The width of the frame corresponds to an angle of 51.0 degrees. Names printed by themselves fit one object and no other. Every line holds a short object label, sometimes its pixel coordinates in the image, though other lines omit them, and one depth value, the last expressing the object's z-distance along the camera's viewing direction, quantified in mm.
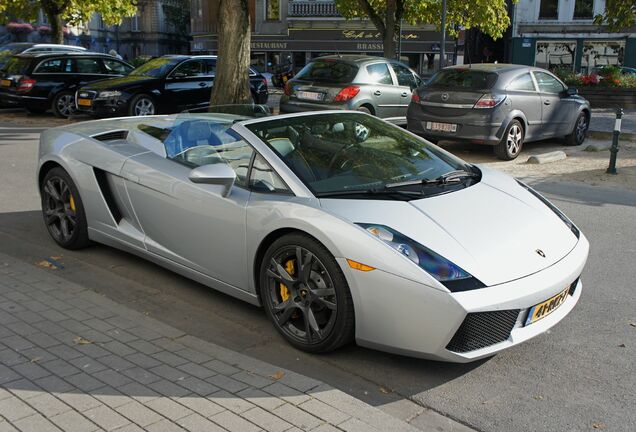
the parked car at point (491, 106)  10820
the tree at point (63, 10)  22062
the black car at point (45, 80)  16391
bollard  9641
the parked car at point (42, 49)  19078
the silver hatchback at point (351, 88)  12703
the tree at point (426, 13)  19594
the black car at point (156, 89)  14883
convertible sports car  3416
